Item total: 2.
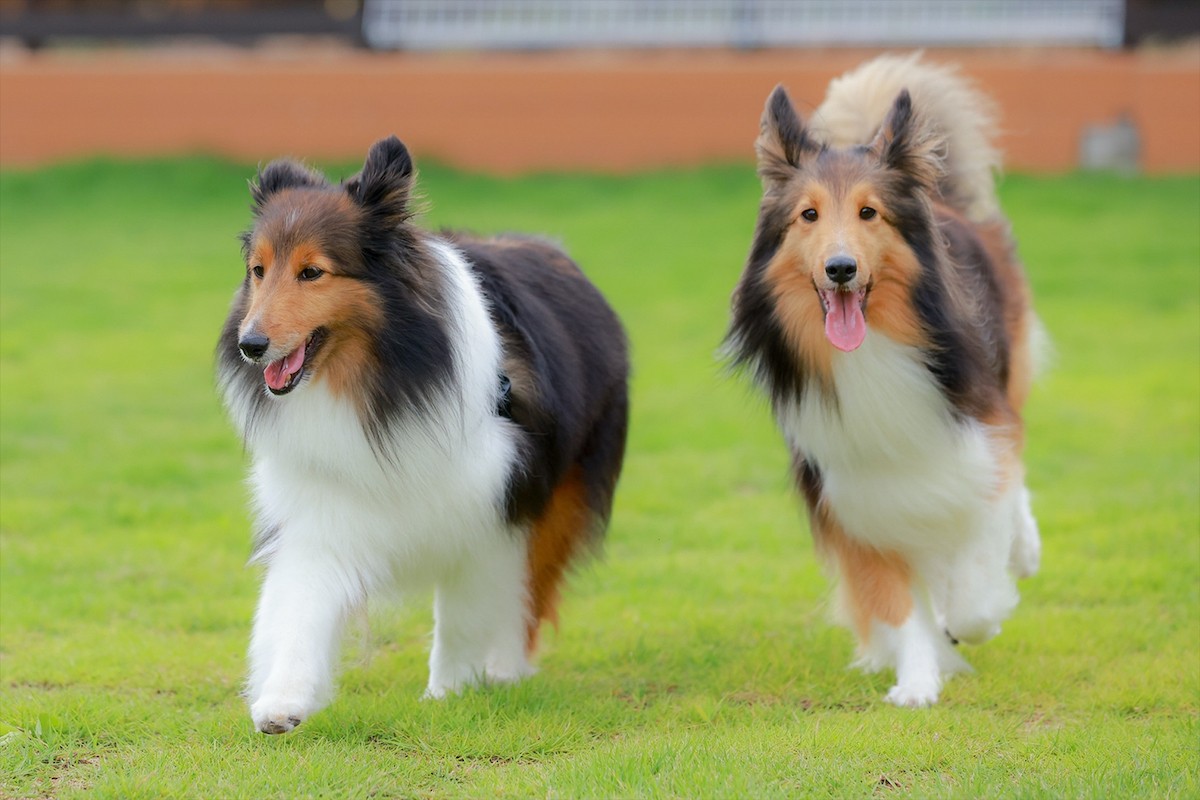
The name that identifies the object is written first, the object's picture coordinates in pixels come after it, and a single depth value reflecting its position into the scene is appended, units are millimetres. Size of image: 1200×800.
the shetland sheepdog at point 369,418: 9187
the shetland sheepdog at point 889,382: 10031
